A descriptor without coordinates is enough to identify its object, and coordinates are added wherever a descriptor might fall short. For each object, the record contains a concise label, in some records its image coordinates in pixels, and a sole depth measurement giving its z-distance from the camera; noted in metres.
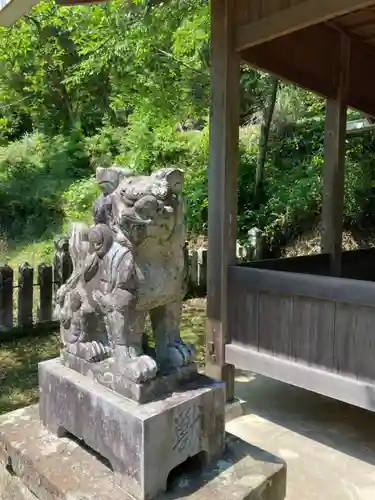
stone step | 1.75
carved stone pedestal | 1.69
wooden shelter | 2.78
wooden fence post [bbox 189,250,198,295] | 7.05
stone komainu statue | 1.72
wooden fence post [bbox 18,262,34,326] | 5.11
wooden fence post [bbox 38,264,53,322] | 5.29
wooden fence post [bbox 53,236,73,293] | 5.45
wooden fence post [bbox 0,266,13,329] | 4.93
